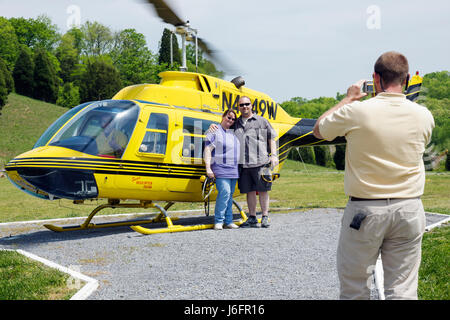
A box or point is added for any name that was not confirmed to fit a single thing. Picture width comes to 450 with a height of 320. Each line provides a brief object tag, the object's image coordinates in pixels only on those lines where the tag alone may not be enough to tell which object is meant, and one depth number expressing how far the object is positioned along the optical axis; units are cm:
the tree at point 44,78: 5788
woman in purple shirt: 770
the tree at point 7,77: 4710
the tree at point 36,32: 7694
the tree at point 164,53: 5422
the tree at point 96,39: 7612
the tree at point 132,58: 6519
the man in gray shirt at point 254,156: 782
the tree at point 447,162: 4109
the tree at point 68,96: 6675
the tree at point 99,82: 5422
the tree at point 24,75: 5766
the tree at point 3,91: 4553
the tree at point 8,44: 6838
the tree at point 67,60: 7488
